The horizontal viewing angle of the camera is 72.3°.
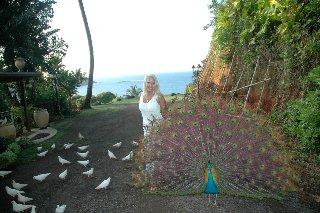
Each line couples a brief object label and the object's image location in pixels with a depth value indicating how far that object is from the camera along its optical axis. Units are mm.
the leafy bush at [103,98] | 18518
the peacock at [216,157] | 3744
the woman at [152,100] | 4603
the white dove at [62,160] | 6102
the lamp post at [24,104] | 9282
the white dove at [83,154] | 6375
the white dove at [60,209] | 4183
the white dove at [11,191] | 4768
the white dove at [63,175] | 5379
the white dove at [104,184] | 4808
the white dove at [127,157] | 5937
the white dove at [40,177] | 5363
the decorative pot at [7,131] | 7831
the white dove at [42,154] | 6759
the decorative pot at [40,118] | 9641
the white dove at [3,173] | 5745
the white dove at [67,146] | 7194
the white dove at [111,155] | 6197
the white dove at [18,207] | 4277
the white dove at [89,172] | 5379
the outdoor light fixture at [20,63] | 10086
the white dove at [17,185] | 5043
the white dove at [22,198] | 4512
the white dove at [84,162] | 5870
